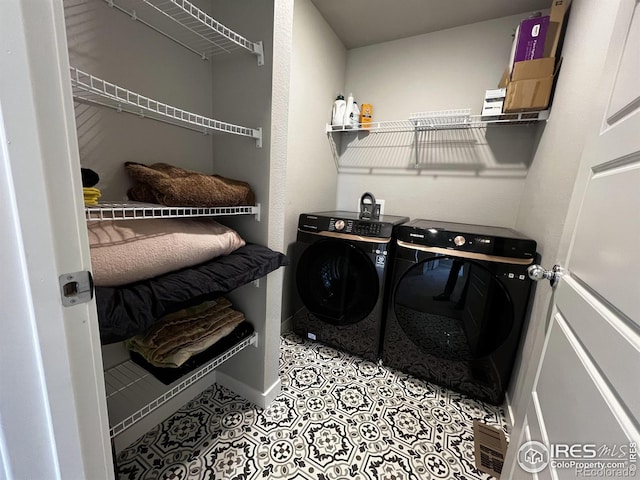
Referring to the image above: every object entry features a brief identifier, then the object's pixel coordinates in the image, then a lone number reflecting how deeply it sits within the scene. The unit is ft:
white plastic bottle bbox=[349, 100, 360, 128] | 6.81
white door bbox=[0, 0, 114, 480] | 1.14
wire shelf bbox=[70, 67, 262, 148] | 2.07
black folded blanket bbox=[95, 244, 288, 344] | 2.13
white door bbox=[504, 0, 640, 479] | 1.49
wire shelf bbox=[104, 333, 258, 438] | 2.83
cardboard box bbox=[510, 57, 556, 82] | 4.45
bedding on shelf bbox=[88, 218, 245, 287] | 2.38
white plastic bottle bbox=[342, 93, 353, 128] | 6.79
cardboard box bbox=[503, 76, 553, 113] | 4.52
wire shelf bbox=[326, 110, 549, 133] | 5.09
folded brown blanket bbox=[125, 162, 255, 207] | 2.84
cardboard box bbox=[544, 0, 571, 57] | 4.40
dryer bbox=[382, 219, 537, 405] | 4.28
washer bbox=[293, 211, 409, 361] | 5.22
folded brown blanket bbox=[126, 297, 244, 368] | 3.20
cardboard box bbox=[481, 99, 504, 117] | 5.16
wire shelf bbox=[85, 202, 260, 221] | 2.19
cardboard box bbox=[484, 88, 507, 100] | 5.12
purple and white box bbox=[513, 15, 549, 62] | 4.55
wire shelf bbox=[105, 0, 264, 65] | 3.00
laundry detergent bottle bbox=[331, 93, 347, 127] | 6.80
